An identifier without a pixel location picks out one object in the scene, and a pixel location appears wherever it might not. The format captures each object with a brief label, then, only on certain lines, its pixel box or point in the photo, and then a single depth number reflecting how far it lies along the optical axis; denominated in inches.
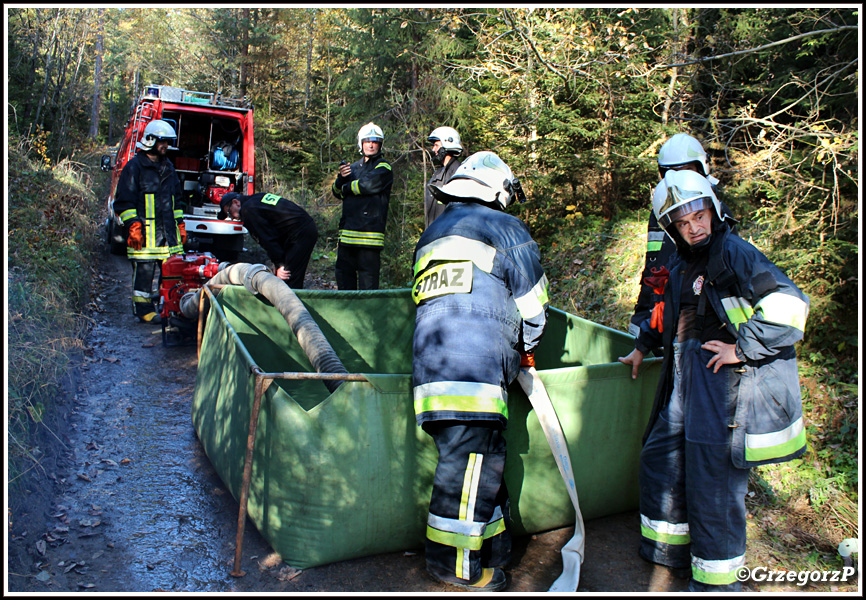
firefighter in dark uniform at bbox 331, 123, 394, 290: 259.8
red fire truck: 396.5
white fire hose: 127.4
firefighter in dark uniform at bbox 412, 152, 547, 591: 117.6
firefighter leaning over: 247.1
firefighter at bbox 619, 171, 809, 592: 108.7
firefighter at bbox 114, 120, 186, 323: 275.3
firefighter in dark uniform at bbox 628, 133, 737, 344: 160.6
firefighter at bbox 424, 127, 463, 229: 247.9
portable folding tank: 120.3
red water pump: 256.7
